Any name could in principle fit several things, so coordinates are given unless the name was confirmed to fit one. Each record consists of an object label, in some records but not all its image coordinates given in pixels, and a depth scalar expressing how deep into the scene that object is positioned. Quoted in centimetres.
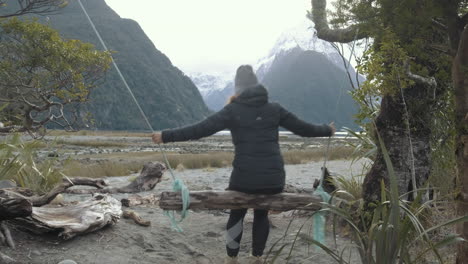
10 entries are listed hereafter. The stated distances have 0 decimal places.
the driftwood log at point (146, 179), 936
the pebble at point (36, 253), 389
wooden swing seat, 350
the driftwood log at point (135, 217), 538
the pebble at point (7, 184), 540
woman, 357
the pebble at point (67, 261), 368
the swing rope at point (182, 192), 343
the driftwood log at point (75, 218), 417
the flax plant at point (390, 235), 250
